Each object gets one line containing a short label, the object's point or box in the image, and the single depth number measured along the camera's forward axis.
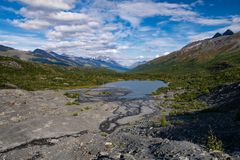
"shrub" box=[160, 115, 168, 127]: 27.96
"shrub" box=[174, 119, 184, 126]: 28.05
